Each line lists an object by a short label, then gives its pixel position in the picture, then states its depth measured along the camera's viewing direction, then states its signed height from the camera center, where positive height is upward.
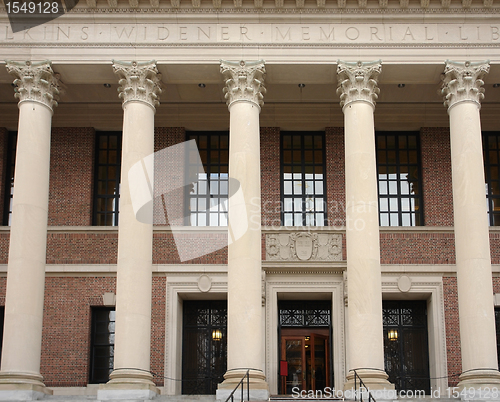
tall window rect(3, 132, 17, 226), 32.72 +7.50
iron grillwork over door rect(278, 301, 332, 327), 31.30 +1.83
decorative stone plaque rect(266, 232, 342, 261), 30.84 +4.35
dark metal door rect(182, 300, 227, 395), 30.39 +0.55
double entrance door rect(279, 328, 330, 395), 30.36 +0.04
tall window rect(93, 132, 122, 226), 32.47 +7.47
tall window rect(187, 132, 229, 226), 32.59 +7.20
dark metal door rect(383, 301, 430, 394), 30.31 +0.61
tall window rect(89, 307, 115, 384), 30.12 +0.62
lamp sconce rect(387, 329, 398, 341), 30.95 +1.00
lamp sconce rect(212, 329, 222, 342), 31.09 +0.98
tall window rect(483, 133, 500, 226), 32.58 +7.62
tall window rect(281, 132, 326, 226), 32.41 +7.41
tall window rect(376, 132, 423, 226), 32.53 +7.40
